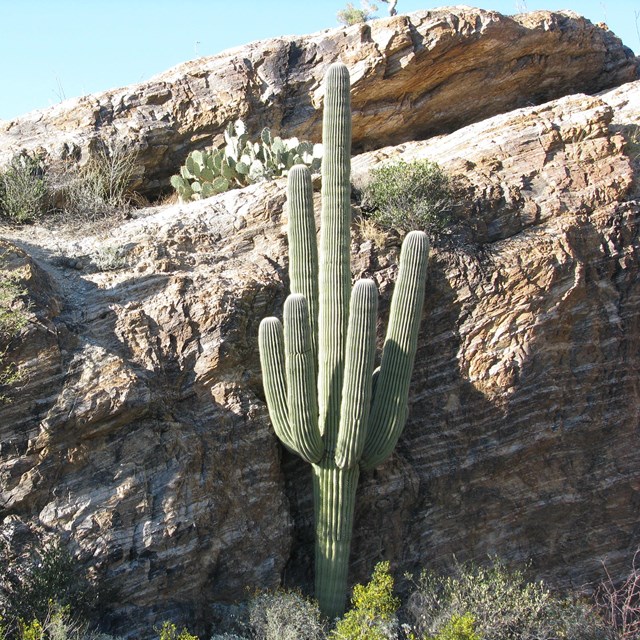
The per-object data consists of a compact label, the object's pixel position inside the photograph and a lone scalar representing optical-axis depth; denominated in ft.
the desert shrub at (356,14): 41.86
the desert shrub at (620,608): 23.27
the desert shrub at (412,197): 28.55
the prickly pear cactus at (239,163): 31.22
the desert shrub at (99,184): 31.91
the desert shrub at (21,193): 31.30
